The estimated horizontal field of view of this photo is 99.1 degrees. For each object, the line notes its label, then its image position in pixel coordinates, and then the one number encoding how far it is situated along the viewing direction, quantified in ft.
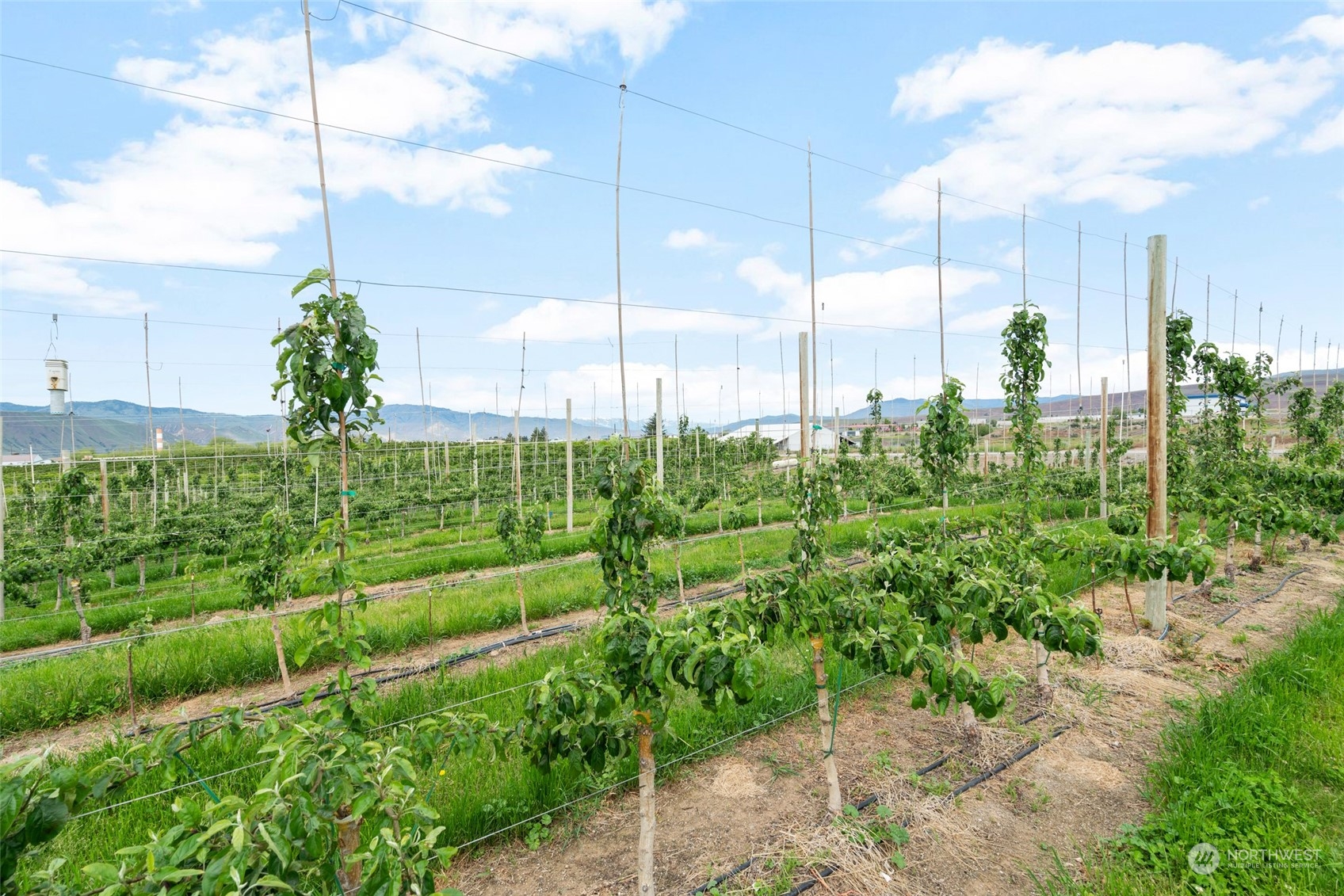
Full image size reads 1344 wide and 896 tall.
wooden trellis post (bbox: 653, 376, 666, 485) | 47.85
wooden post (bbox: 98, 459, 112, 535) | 38.70
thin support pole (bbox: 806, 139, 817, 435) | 19.01
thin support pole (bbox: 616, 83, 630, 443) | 15.88
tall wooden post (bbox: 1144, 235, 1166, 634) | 21.03
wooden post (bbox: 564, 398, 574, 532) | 46.21
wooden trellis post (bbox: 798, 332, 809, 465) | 14.52
